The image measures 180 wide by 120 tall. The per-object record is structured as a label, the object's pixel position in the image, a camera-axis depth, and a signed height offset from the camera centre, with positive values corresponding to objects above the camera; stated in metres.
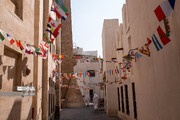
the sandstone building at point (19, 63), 4.65 +0.66
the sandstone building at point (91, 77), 38.53 +1.11
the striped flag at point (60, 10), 5.40 +2.15
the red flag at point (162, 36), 4.16 +1.01
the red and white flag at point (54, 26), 6.41 +1.98
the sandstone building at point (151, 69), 4.41 +0.36
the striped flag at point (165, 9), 3.34 +1.33
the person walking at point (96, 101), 22.34 -2.30
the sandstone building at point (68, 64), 28.47 +2.96
